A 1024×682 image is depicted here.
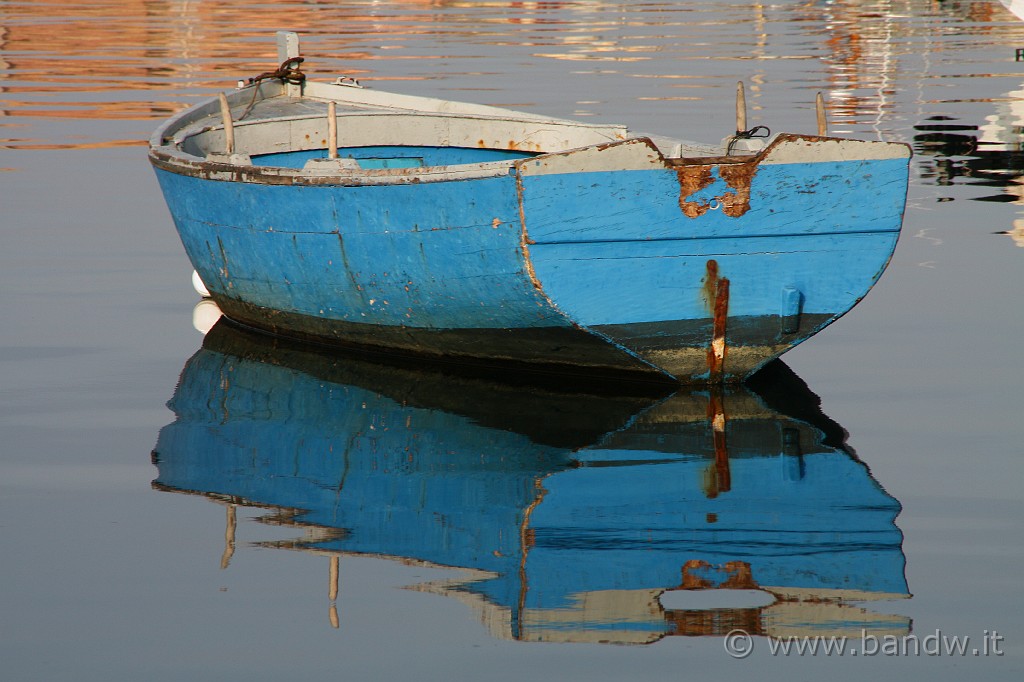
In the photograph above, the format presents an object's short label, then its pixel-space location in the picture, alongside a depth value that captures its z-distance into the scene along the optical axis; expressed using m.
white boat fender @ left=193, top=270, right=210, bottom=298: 20.86
